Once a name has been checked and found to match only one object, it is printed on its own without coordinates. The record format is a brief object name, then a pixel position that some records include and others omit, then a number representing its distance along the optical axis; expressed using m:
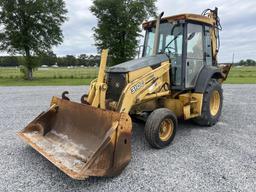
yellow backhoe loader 2.75
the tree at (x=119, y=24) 21.51
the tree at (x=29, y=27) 18.10
